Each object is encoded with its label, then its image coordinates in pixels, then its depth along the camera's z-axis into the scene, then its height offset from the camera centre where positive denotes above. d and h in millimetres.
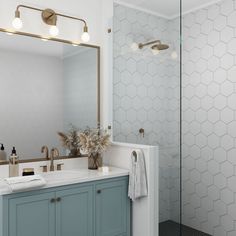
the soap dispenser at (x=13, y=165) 2515 -403
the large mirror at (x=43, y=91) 2645 +254
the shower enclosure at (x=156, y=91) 2547 +244
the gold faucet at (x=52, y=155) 2812 -353
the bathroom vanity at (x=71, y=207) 2205 -721
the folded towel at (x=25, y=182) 2146 -477
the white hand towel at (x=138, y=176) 2631 -518
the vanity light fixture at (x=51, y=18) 2781 +936
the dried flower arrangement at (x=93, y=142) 2842 -234
